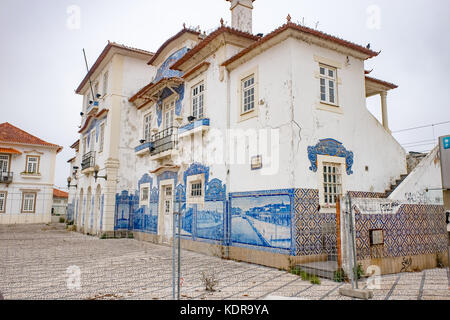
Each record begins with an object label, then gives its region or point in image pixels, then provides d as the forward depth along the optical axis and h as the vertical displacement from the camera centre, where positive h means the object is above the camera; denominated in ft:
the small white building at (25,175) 96.07 +8.60
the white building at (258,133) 30.42 +7.54
